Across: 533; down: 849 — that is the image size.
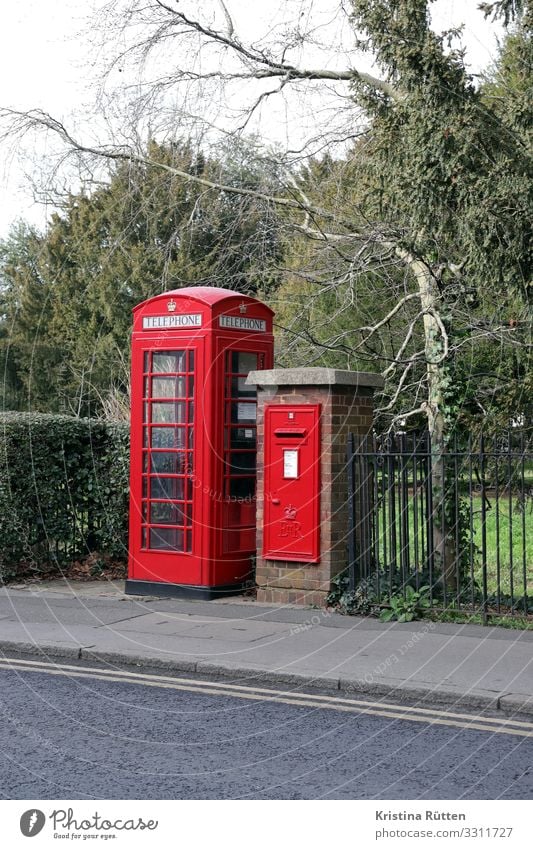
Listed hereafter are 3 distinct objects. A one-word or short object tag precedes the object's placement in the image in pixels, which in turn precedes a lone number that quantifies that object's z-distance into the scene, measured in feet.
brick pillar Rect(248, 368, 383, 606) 29.78
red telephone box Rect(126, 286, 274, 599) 31.40
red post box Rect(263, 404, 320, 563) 30.14
